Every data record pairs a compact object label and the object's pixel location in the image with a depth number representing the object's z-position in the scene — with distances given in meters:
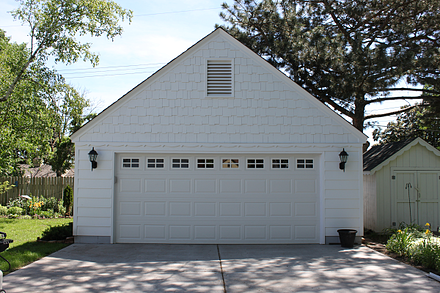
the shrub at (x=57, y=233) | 8.86
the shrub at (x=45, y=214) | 13.68
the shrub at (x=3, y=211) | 13.76
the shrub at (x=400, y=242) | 7.64
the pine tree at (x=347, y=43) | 11.83
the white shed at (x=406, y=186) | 10.69
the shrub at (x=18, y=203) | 14.30
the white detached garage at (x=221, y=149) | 8.81
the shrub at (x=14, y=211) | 13.58
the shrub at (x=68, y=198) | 14.20
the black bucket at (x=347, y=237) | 8.28
